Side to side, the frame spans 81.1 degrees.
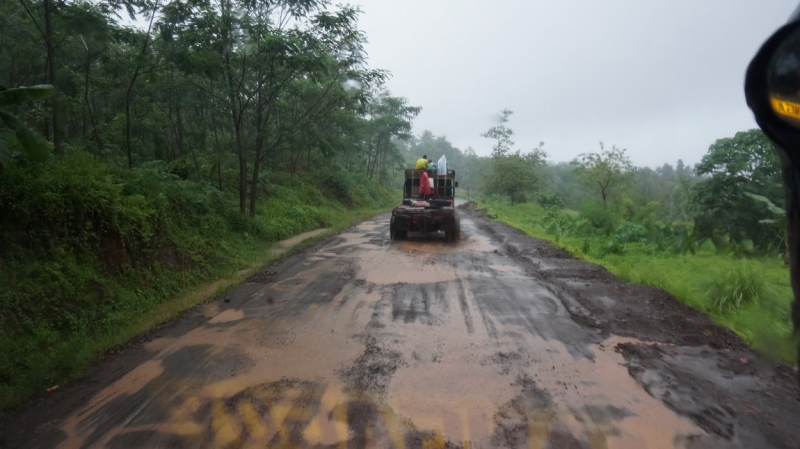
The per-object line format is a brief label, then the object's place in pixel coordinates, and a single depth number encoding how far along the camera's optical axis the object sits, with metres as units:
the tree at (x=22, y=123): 4.71
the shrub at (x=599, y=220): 18.23
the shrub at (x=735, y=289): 6.77
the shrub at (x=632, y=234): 14.89
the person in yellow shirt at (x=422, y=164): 17.44
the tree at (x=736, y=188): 12.46
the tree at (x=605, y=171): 27.92
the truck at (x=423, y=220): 14.72
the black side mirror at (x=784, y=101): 1.45
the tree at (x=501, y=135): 46.53
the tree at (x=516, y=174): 38.16
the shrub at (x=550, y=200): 36.75
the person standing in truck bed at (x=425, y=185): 16.28
